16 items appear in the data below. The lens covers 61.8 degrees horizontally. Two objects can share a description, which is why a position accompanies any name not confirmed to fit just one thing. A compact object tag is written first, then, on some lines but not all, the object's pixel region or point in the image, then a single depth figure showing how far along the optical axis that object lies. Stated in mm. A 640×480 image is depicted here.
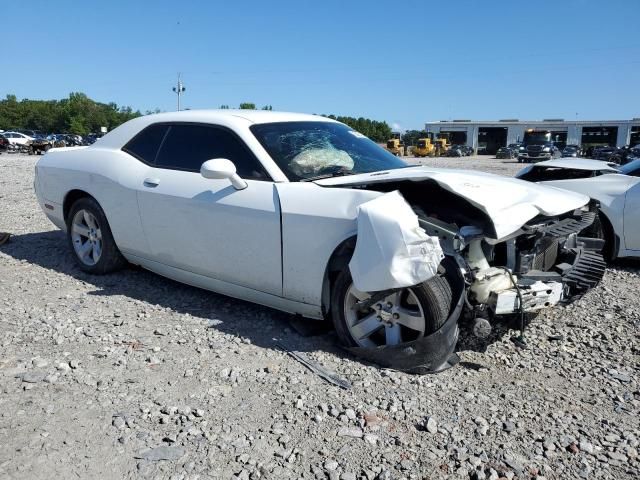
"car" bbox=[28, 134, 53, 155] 35094
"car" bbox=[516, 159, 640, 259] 5391
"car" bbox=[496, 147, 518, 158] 53531
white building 75812
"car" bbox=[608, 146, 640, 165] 32553
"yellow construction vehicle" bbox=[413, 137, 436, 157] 58344
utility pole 50094
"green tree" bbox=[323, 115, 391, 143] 104062
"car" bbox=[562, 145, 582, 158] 45331
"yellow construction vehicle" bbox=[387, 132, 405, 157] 59525
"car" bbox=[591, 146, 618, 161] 38238
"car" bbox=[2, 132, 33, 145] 38728
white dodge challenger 2994
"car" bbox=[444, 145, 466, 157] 60312
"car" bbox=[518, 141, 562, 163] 42594
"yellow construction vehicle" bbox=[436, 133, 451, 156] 62812
